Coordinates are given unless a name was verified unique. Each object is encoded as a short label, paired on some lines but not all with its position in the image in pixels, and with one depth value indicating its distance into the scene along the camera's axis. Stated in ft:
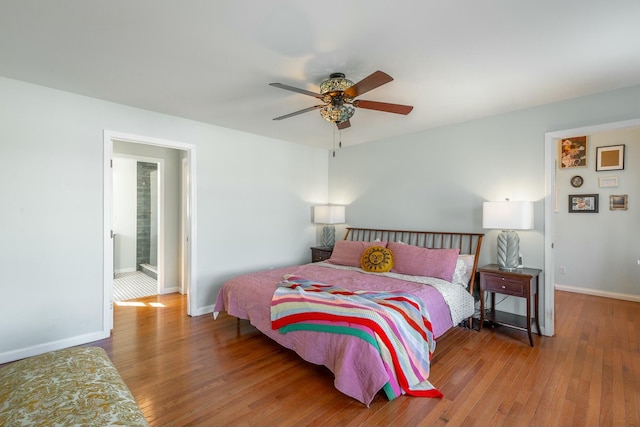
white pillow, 11.08
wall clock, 16.01
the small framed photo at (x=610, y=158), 14.78
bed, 6.76
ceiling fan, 7.65
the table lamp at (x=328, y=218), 16.11
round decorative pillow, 11.84
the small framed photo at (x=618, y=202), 14.62
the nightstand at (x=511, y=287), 9.75
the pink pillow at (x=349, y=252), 13.08
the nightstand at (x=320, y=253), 15.75
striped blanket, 6.86
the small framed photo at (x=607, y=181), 14.89
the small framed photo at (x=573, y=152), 15.97
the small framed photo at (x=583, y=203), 15.52
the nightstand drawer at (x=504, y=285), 9.86
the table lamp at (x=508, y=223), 10.12
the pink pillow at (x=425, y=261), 10.73
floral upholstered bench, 4.14
